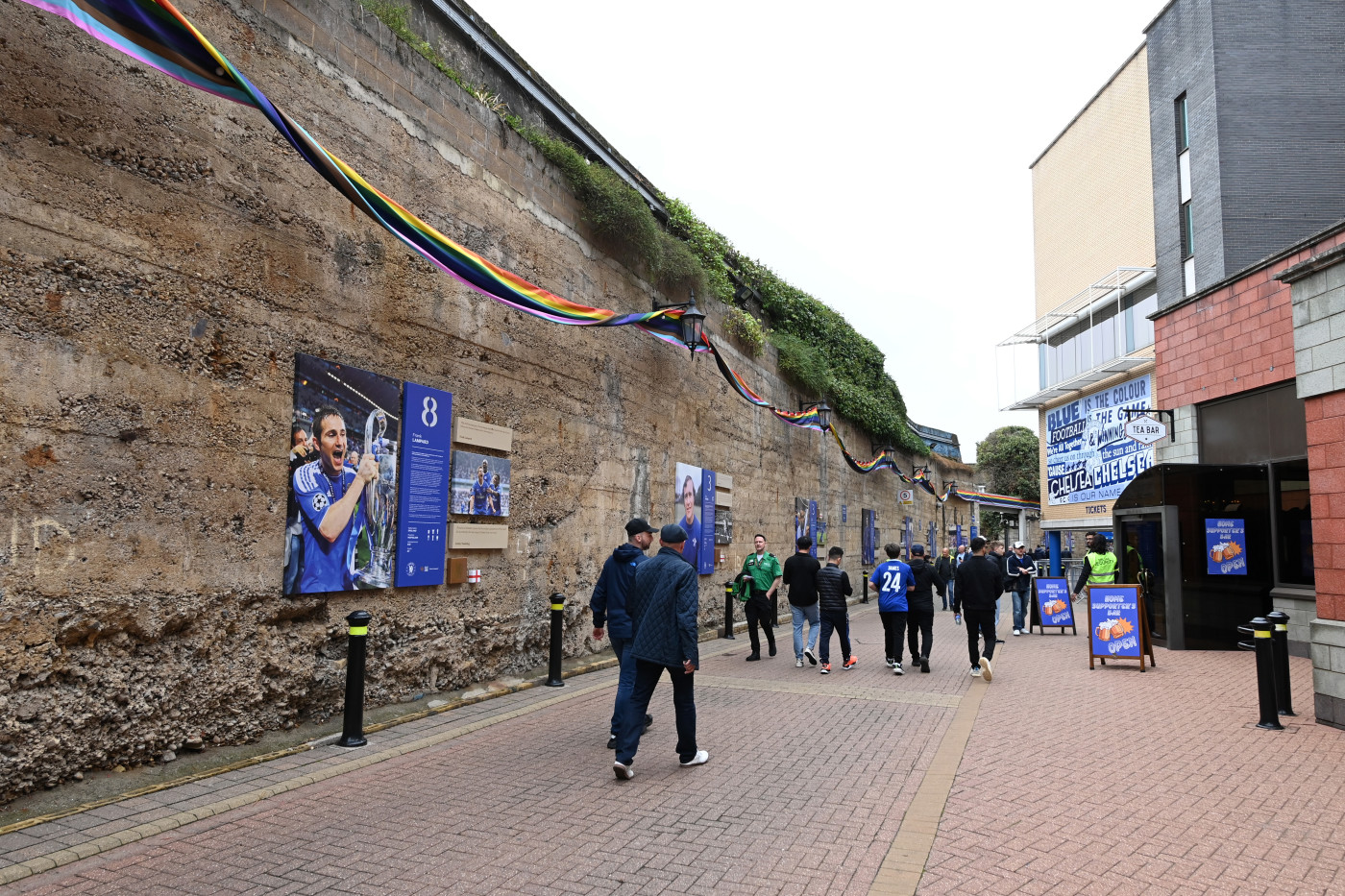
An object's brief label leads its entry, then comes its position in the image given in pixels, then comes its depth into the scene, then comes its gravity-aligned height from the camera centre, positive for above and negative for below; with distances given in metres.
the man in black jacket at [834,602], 10.07 -0.62
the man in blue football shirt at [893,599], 9.98 -0.56
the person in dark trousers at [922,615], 10.17 -0.74
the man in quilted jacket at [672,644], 5.69 -0.66
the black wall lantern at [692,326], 11.55 +2.92
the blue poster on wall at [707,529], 13.96 +0.26
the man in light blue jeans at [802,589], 10.28 -0.48
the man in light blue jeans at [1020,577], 15.22 -0.41
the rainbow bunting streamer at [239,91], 4.55 +2.51
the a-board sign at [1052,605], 15.03 -0.88
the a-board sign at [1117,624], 10.55 -0.83
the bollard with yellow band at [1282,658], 7.31 -0.84
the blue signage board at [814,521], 19.81 +0.61
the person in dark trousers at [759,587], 11.22 -0.53
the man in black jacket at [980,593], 9.81 -0.46
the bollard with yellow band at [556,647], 8.84 -1.07
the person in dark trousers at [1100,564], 12.93 -0.12
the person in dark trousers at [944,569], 19.45 -0.41
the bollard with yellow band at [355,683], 6.16 -1.03
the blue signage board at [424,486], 7.43 +0.46
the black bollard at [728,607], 13.03 -0.93
